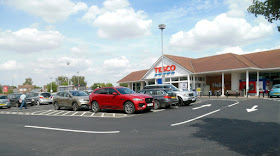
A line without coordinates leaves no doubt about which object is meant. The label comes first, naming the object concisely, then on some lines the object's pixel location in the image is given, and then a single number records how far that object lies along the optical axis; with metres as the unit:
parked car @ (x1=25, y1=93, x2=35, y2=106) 24.02
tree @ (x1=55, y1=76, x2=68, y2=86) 121.49
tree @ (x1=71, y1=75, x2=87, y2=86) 120.81
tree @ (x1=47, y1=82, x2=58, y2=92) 103.38
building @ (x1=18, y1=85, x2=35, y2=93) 127.68
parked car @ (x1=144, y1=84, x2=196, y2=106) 17.39
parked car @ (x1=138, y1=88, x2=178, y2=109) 15.44
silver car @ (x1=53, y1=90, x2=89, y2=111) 15.84
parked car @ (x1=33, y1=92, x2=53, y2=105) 25.28
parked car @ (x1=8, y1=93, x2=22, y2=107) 24.63
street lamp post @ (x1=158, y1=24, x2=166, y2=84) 26.77
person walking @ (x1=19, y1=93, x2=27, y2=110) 20.12
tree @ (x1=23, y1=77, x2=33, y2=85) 135.50
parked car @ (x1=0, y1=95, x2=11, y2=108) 22.33
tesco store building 28.50
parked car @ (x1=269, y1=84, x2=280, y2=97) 23.50
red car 13.06
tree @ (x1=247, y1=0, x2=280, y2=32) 6.12
